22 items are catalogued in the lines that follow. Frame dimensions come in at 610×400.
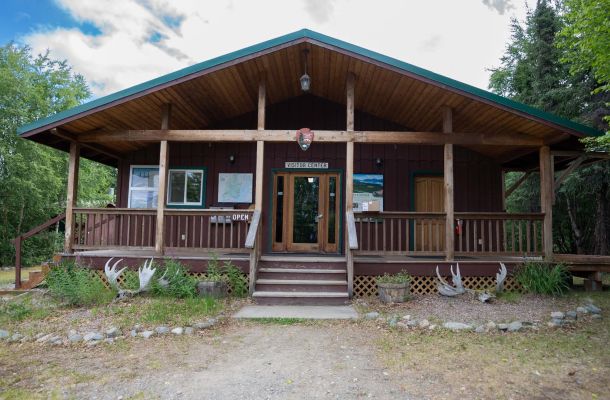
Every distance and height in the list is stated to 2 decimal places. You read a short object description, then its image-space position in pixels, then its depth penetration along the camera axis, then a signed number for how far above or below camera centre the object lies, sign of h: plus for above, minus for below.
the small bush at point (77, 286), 5.84 -1.11
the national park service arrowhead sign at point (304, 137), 6.58 +1.49
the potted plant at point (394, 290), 6.14 -1.11
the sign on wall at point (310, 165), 8.90 +1.34
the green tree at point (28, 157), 15.41 +2.62
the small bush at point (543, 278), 6.48 -0.93
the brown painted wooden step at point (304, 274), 6.68 -0.95
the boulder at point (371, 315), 5.36 -1.34
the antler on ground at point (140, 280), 6.12 -1.02
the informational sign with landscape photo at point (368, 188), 8.95 +0.81
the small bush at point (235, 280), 6.43 -1.04
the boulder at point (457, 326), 4.82 -1.34
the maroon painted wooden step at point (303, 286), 6.40 -1.11
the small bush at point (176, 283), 6.15 -1.07
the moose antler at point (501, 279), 6.57 -0.96
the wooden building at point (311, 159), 6.58 +1.47
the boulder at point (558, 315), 5.19 -1.25
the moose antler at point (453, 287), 6.43 -1.10
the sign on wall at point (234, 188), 8.98 +0.77
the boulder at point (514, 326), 4.78 -1.31
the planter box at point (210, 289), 6.18 -1.15
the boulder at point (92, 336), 4.45 -1.43
